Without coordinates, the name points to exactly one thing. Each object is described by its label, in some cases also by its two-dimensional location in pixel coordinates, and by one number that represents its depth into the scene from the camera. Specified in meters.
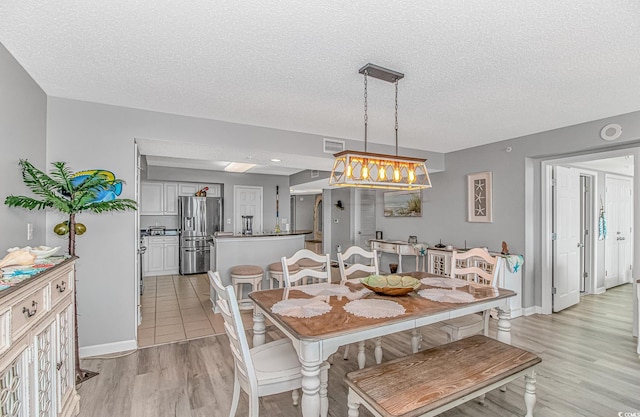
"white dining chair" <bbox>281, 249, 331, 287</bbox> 2.83
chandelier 2.37
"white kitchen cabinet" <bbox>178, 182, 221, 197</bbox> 7.32
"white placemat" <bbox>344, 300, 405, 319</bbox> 1.90
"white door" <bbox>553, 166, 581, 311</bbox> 4.33
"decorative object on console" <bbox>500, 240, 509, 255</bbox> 4.28
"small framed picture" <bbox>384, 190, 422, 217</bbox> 6.01
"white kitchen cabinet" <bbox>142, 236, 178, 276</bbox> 6.88
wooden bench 1.50
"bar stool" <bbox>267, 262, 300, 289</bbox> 4.42
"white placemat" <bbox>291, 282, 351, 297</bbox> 2.43
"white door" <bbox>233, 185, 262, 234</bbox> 7.66
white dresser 1.26
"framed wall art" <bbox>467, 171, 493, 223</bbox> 4.69
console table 5.71
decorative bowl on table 2.32
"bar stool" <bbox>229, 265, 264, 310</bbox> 4.20
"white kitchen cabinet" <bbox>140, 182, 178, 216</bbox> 6.94
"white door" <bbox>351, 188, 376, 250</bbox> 7.62
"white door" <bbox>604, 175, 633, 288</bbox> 5.61
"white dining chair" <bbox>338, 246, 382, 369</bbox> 2.63
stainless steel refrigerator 7.00
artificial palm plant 2.27
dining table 1.61
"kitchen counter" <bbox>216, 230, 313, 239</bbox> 4.53
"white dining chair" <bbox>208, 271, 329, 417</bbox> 1.66
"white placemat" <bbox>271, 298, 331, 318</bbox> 1.93
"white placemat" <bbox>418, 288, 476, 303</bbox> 2.20
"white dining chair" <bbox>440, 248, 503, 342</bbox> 2.49
